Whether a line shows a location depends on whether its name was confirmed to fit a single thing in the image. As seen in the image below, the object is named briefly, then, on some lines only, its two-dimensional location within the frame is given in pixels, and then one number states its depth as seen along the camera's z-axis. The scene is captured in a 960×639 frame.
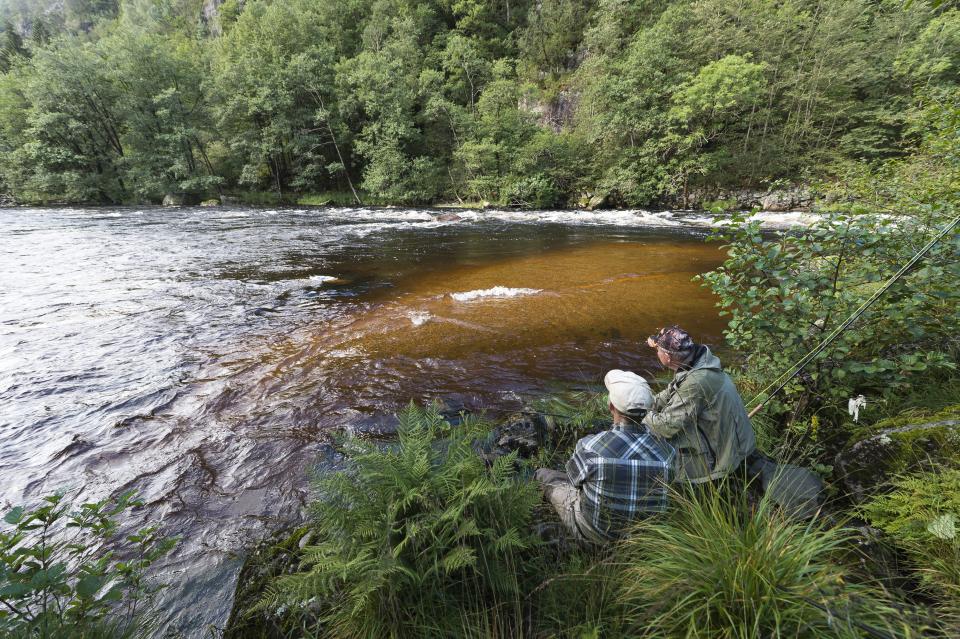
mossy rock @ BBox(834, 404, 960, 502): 2.03
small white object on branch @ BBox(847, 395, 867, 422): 2.32
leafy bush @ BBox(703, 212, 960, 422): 2.67
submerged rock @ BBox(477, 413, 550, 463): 3.38
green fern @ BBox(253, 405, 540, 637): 1.56
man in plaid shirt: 2.05
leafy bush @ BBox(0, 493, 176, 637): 1.33
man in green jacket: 2.33
